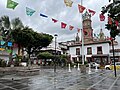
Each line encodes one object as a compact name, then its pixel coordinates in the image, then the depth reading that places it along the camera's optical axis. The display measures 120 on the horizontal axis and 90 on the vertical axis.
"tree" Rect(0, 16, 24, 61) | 14.74
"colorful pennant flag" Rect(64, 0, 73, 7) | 8.26
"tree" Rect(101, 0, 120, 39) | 5.46
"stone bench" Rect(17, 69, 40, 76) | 9.60
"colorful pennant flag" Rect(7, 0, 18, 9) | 7.12
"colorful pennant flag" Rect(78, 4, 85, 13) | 9.06
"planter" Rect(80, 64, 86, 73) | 11.84
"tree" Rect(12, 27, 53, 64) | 13.81
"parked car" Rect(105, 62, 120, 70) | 17.57
